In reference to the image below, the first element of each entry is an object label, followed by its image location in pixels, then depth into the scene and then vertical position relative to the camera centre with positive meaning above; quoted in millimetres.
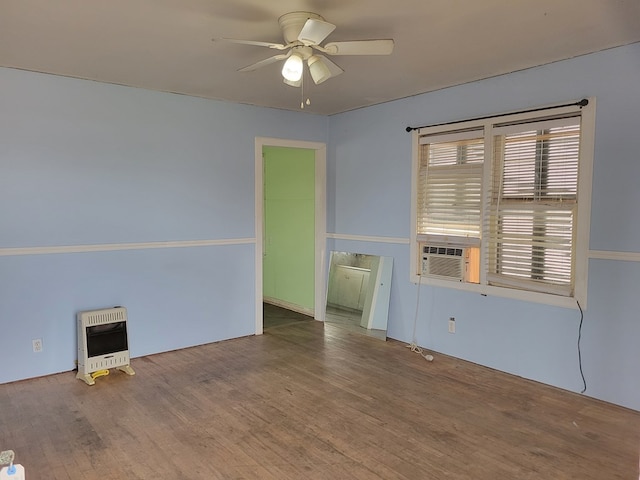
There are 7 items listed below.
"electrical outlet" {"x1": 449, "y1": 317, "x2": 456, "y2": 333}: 4168 -1009
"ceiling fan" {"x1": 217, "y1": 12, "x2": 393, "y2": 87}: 2367 +910
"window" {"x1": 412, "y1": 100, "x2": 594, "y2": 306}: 3340 +126
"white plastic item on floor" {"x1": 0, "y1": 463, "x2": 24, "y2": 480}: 1611 -952
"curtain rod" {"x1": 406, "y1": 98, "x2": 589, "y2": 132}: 3219 +824
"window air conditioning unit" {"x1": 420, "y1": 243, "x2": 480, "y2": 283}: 4043 -438
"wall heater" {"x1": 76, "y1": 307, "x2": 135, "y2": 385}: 3670 -1098
